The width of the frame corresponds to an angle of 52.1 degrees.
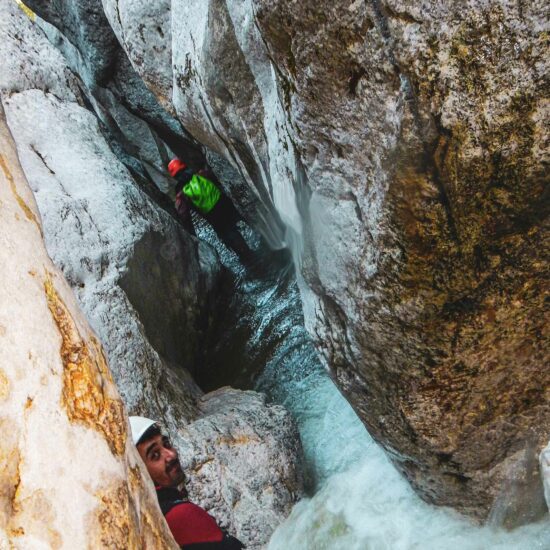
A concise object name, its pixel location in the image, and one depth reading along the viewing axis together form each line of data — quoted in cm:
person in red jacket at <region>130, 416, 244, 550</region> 271
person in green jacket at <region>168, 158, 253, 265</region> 704
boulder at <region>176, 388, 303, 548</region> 384
